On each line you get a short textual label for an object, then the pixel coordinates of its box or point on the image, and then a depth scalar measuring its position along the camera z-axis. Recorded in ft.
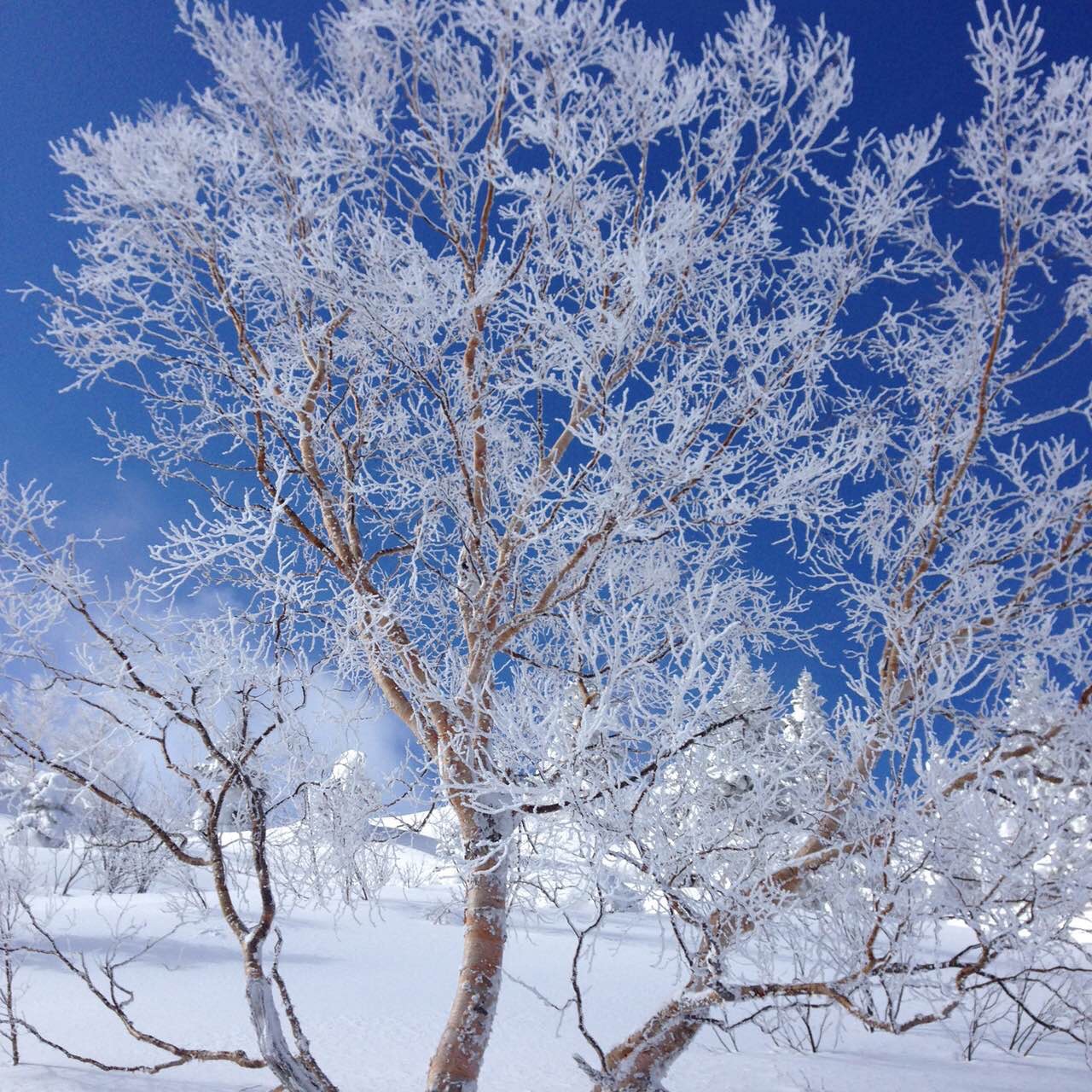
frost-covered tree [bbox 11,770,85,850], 75.05
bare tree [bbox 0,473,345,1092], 11.84
